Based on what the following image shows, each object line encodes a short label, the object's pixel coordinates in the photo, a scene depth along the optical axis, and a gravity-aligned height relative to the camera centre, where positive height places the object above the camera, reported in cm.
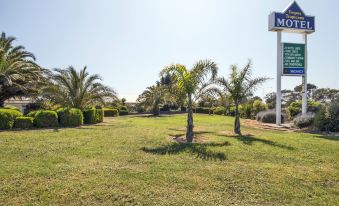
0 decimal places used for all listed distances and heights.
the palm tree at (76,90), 1927 +111
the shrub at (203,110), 4369 -11
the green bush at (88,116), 1995 -62
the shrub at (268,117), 2453 -51
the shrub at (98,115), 2105 -59
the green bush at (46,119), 1582 -71
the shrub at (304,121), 1909 -59
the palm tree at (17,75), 1844 +200
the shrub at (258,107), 3234 +39
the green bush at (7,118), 1429 -64
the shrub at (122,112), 4044 -62
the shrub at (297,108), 2509 +31
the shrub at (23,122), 1510 -86
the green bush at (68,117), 1720 -62
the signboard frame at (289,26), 2162 +620
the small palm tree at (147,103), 3419 +60
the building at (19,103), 2938 +21
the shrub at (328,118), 1680 -36
